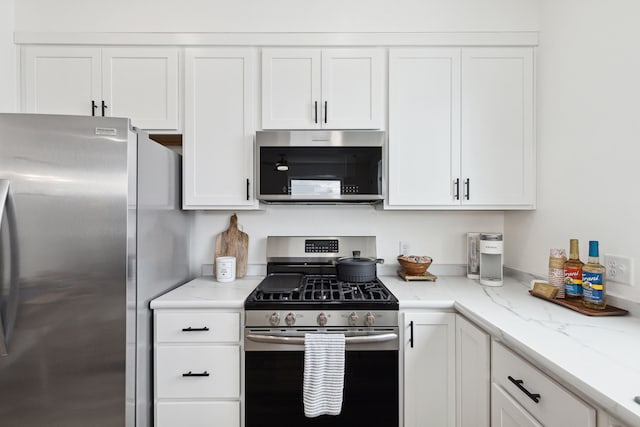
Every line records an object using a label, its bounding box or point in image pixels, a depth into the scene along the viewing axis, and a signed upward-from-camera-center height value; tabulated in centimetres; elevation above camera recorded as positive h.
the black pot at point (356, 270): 188 -38
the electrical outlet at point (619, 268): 130 -25
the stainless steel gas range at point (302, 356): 149 -74
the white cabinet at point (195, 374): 152 -84
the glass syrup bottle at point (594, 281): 131 -31
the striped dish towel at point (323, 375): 143 -80
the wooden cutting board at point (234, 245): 210 -25
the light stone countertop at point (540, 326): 77 -45
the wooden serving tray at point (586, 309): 128 -43
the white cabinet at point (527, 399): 83 -60
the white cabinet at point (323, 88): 185 +77
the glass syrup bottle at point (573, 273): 142 -29
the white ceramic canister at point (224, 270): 195 -39
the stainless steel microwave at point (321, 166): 180 +28
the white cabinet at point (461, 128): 185 +53
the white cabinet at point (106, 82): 183 +79
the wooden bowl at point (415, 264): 196 -35
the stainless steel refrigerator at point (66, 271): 130 -27
